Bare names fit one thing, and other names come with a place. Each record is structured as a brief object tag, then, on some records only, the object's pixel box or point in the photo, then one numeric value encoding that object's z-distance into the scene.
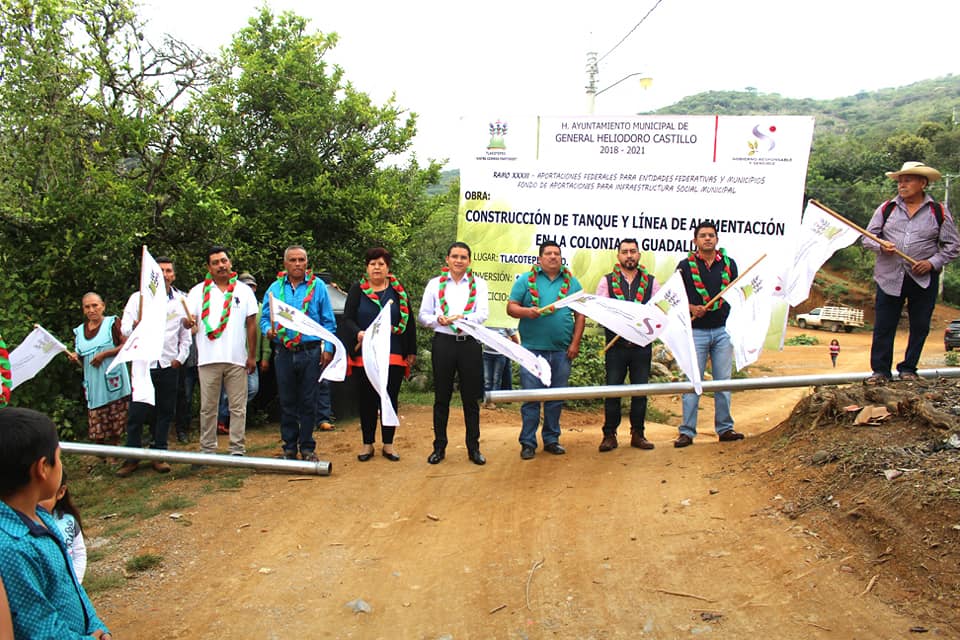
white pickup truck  40.69
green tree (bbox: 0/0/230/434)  8.51
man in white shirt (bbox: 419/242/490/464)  7.09
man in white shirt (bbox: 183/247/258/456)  7.08
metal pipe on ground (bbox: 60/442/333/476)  6.71
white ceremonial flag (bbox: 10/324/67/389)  6.33
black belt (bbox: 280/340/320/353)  7.21
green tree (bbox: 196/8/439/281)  10.58
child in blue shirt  2.14
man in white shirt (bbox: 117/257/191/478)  7.11
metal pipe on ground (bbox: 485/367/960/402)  6.94
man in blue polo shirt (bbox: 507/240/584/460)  7.27
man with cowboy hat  6.46
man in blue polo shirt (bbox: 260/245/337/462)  7.23
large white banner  8.77
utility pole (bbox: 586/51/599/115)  19.55
